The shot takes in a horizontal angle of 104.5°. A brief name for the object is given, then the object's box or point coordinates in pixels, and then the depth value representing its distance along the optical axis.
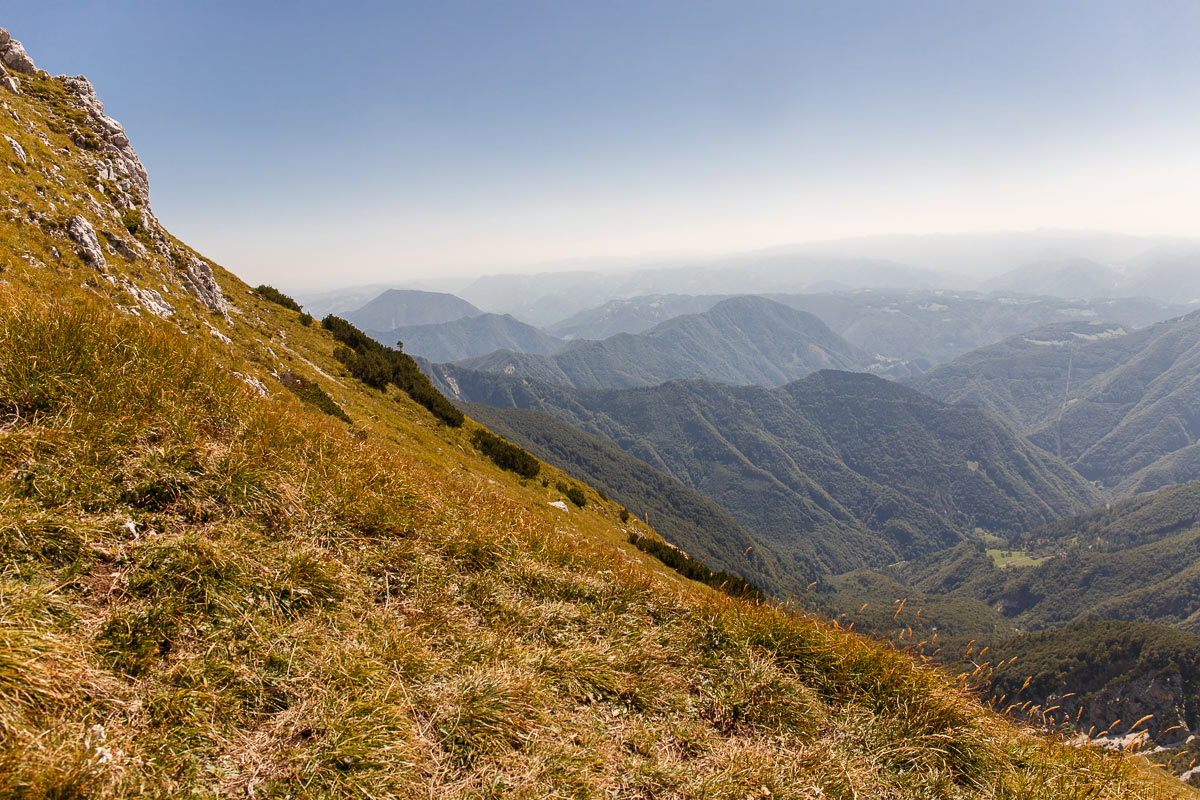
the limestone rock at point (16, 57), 23.89
